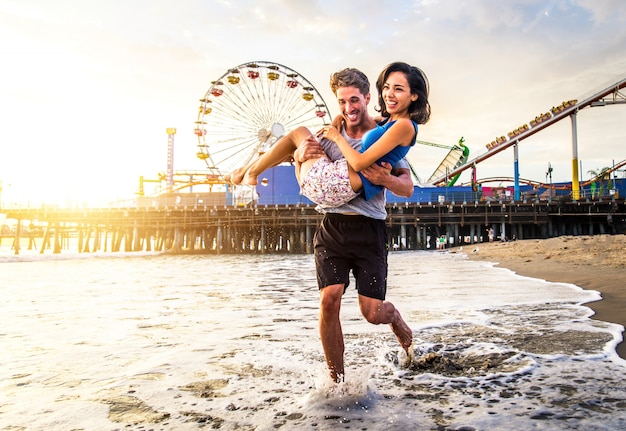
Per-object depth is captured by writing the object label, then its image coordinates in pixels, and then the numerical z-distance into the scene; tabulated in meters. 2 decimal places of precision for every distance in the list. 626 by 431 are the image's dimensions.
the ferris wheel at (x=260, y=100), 34.28
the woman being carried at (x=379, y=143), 2.22
